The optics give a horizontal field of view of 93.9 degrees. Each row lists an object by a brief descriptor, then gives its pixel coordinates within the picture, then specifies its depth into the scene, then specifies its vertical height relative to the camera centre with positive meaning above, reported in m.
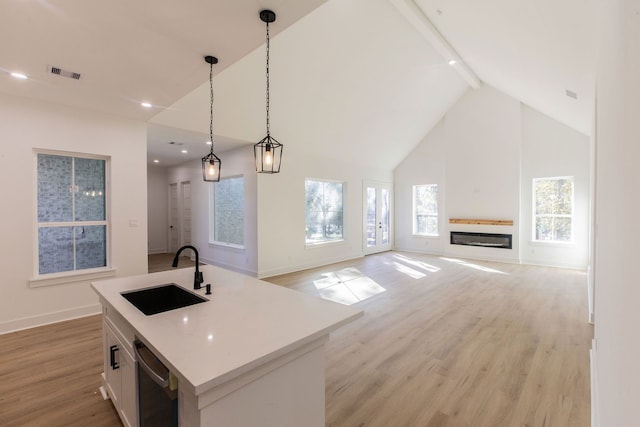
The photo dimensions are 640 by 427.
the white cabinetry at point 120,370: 1.72 -1.01
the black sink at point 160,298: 2.09 -0.62
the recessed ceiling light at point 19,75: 2.75 +1.28
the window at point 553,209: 6.81 +0.05
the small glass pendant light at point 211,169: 2.86 +0.41
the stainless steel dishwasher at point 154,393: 1.26 -0.85
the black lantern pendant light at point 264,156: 2.36 +0.44
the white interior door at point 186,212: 8.44 +0.00
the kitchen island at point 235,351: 1.15 -0.59
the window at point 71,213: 3.74 -0.01
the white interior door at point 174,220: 8.87 -0.24
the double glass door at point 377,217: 8.48 -0.17
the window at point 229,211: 6.50 +0.02
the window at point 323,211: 7.05 +0.01
